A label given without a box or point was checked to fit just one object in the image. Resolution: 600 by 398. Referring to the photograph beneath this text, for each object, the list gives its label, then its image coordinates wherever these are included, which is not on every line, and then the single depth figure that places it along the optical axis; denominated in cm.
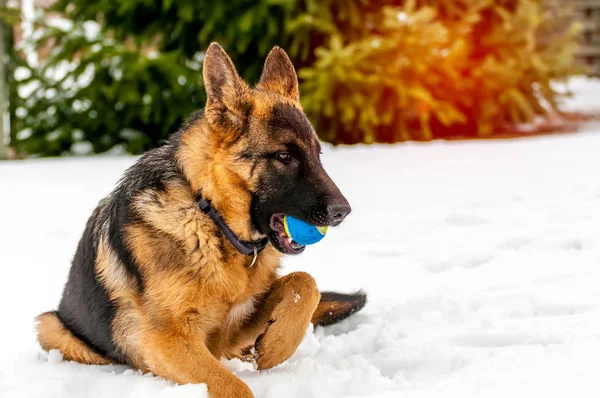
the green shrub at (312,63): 1048
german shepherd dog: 334
